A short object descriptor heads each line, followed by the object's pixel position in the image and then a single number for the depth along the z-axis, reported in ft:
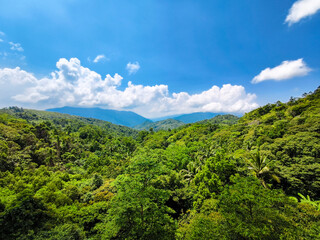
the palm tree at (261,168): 59.94
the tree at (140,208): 43.57
